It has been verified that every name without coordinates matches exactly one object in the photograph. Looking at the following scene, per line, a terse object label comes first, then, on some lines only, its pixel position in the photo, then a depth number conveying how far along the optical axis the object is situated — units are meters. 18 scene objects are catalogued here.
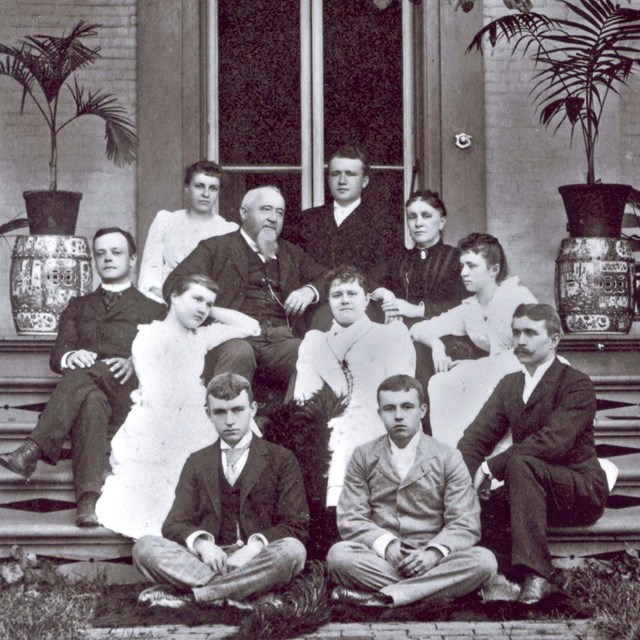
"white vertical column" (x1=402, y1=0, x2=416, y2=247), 8.08
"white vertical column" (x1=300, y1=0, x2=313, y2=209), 8.09
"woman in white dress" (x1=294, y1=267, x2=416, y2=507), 5.80
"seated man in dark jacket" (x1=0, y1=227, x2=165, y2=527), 5.70
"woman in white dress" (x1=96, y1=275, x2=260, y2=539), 5.57
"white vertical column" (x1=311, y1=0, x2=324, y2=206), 8.08
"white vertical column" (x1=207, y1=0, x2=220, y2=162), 8.04
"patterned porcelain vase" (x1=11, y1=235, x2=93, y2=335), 6.96
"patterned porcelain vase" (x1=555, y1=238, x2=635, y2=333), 6.93
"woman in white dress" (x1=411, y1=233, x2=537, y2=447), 5.76
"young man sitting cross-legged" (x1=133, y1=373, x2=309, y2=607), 5.01
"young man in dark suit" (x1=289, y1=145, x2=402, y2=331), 6.77
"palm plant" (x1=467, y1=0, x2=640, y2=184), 7.00
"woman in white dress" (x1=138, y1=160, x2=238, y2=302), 6.83
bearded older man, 6.50
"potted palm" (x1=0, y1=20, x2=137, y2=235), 7.16
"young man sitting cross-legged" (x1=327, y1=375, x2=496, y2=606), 4.97
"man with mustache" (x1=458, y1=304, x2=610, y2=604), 5.08
